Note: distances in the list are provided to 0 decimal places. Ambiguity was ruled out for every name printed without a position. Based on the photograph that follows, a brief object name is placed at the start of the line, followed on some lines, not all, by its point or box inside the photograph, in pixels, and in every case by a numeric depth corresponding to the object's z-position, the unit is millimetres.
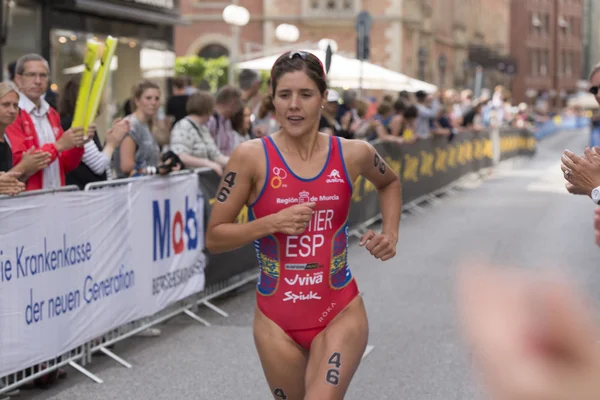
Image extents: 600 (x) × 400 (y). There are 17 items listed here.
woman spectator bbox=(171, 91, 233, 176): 10656
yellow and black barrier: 10607
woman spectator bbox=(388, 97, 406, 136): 18578
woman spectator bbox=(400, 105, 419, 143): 18875
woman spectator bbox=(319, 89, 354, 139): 14812
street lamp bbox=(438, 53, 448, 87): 62469
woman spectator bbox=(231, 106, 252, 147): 11898
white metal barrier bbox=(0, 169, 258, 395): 7141
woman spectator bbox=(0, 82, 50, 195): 7062
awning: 20438
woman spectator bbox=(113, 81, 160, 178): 9625
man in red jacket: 7551
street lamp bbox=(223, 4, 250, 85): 24516
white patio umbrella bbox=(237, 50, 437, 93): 22547
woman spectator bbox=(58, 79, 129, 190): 8664
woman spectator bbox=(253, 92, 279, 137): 13789
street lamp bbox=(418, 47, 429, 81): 54903
